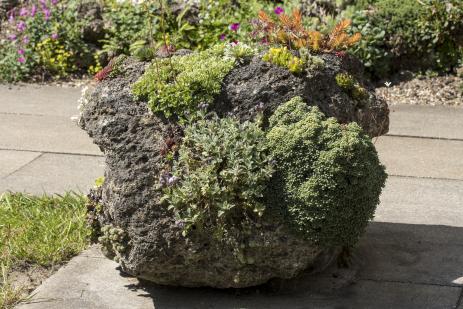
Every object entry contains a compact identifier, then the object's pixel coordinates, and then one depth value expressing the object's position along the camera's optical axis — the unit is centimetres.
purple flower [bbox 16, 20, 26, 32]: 1296
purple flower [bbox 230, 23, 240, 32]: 1194
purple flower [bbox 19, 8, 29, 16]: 1321
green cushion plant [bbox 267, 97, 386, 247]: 595
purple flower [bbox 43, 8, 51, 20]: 1295
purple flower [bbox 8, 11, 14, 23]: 1334
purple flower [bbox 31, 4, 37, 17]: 1304
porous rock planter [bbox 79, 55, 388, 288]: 609
